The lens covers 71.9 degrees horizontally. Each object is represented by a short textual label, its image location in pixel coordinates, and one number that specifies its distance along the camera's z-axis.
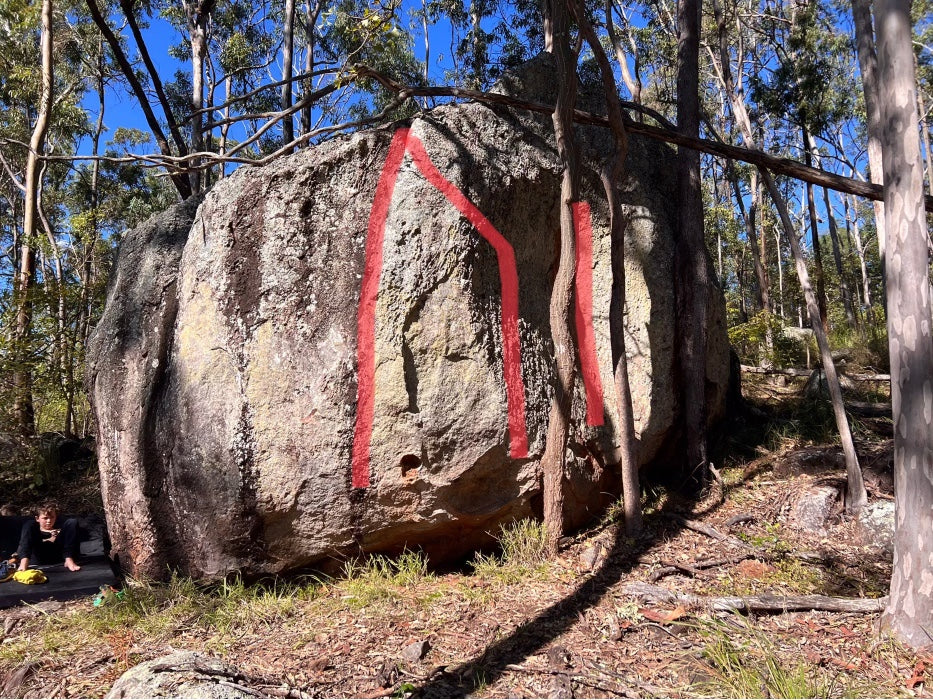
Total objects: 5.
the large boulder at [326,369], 4.12
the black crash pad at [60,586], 4.21
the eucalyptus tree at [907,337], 3.14
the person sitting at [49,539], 4.55
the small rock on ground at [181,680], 2.83
